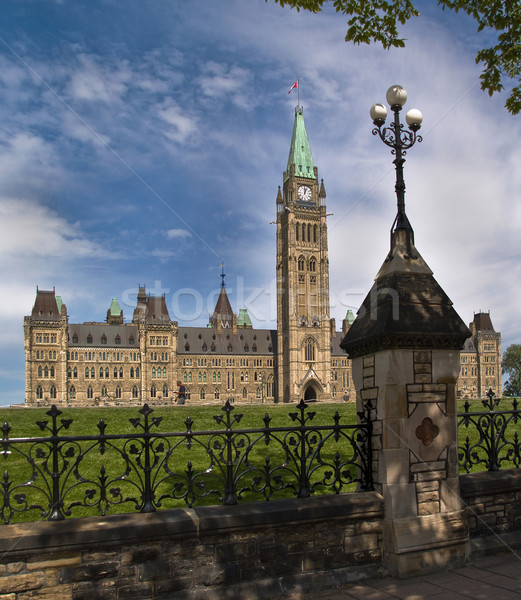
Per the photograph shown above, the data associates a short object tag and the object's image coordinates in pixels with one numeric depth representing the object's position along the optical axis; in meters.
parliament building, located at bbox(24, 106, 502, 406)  87.62
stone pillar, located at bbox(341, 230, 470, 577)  6.21
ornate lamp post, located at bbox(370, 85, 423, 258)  7.57
